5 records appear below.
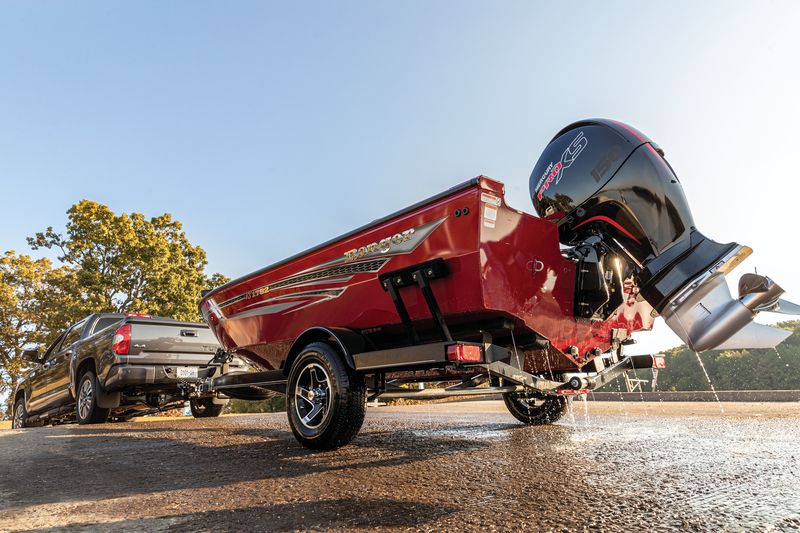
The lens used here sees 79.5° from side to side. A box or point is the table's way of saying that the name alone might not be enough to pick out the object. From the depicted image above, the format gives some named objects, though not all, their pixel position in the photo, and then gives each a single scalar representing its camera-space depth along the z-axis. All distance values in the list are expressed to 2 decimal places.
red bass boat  3.71
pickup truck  7.69
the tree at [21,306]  22.69
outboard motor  3.65
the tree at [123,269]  20.50
